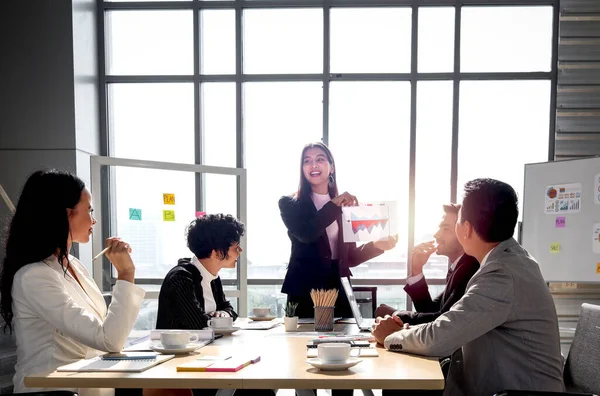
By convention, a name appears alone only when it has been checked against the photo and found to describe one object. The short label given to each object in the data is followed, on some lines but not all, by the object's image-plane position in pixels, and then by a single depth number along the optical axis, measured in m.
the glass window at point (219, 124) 4.82
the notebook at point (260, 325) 2.36
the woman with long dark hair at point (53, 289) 1.66
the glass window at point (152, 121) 4.83
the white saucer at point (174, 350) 1.72
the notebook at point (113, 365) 1.50
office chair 1.86
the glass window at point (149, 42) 4.82
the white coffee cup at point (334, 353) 1.48
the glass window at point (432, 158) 4.70
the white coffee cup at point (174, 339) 1.75
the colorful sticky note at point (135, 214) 4.22
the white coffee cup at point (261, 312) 2.67
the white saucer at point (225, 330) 2.21
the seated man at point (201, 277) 2.15
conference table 1.37
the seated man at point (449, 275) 2.21
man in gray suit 1.62
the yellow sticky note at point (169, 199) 4.39
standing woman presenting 2.89
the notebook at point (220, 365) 1.48
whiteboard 3.86
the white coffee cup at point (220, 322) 2.24
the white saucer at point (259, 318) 2.64
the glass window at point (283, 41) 4.79
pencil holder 2.24
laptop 2.29
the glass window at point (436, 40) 4.70
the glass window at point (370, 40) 4.75
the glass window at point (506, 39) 4.68
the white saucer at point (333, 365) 1.45
